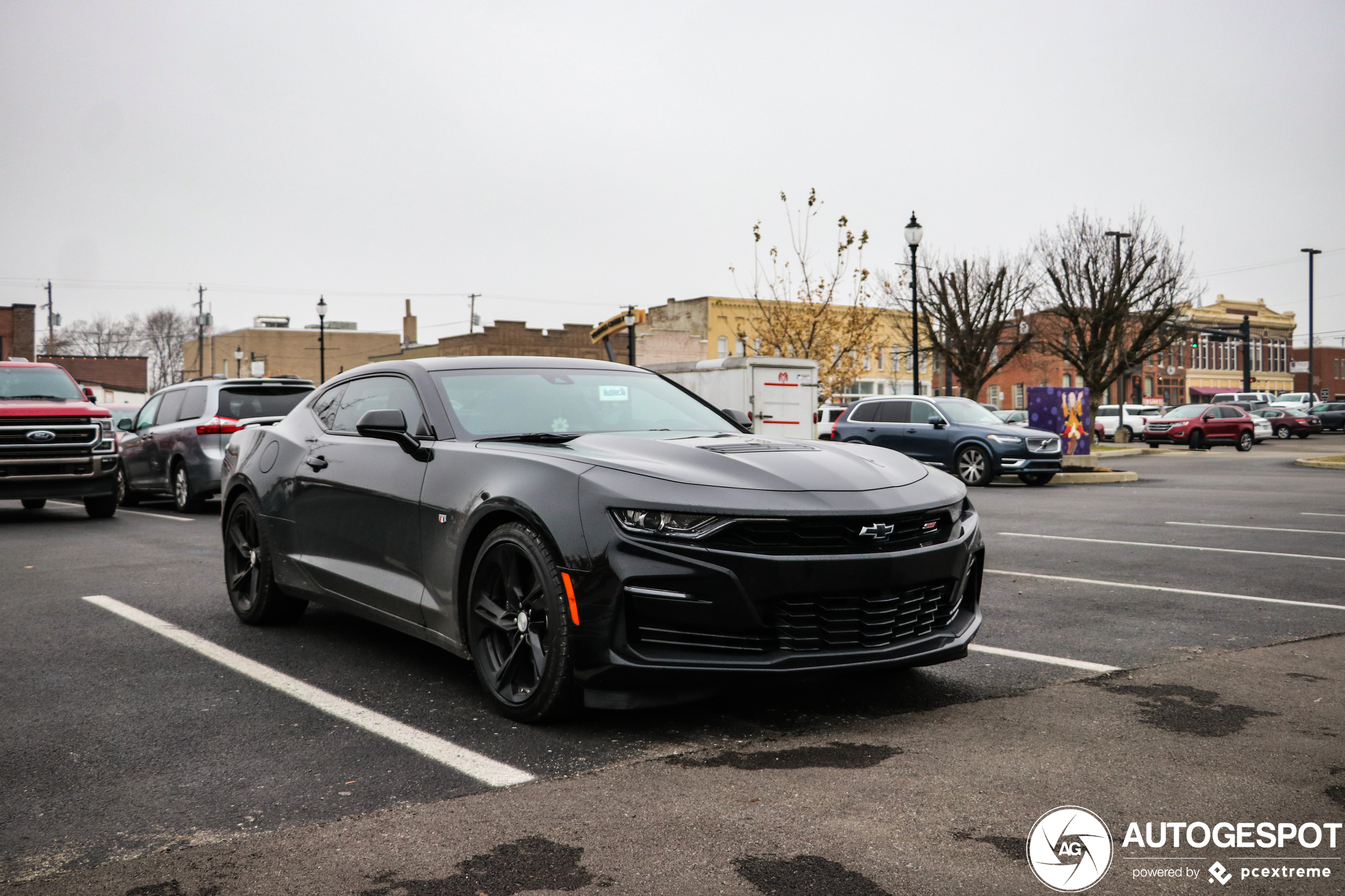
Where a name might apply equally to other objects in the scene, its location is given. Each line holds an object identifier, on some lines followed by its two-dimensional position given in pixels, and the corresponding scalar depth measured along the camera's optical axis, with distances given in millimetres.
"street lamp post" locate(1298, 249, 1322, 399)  62844
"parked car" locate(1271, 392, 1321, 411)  62625
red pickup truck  13289
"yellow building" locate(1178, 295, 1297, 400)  87500
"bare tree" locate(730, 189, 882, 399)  36688
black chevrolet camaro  3967
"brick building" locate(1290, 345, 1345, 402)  107688
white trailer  21391
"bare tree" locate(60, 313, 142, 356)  91750
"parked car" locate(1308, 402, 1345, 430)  53250
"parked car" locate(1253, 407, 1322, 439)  46781
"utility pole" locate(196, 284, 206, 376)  64969
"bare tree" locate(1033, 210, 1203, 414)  38844
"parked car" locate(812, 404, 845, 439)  30470
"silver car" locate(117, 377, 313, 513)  13945
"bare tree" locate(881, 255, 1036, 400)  42469
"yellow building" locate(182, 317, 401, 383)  82750
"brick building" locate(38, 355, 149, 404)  78750
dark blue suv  19516
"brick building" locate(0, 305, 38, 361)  49594
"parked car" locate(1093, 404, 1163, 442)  44469
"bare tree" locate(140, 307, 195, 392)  91750
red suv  38344
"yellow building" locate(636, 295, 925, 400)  67125
